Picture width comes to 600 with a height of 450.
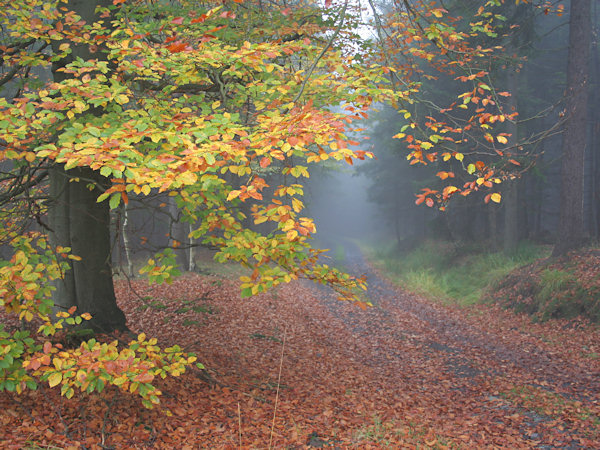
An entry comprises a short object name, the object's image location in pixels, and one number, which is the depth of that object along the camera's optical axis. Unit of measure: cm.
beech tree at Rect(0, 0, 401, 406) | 318
